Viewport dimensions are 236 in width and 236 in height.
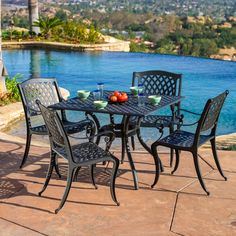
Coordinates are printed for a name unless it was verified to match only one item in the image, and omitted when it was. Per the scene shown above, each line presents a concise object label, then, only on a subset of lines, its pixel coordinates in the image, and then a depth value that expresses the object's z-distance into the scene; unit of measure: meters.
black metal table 4.23
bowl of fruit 4.58
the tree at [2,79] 8.12
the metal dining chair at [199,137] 4.07
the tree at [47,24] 20.85
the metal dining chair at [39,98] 4.92
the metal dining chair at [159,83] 5.27
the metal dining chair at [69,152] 3.76
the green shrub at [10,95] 8.32
